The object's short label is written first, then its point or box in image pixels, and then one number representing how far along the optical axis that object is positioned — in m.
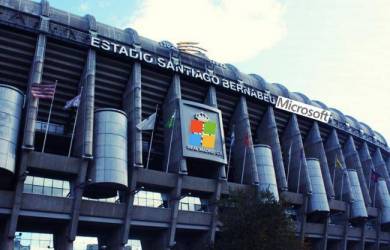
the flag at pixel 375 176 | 72.84
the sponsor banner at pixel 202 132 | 53.75
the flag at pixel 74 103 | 45.63
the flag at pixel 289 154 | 66.62
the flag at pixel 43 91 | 43.44
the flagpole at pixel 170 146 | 53.91
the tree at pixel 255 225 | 39.97
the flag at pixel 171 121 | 51.78
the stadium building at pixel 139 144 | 44.81
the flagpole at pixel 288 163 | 66.62
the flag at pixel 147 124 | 48.97
